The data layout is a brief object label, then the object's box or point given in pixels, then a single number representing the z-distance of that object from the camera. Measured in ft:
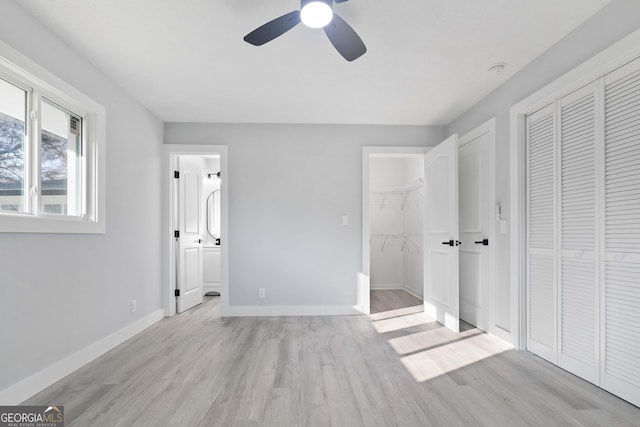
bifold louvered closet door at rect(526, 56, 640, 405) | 6.46
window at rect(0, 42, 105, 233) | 6.63
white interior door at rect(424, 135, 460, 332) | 11.36
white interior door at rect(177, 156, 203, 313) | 14.07
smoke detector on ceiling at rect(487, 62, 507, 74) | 9.00
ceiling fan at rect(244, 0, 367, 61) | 5.71
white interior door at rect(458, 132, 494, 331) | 11.05
